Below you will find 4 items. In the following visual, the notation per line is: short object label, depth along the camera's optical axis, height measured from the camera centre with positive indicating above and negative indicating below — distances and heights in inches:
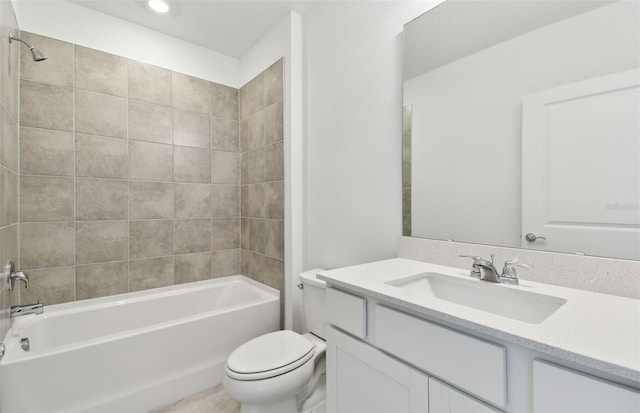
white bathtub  54.3 -32.2
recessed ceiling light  75.8 +54.1
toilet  51.2 -30.5
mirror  34.7 +11.9
